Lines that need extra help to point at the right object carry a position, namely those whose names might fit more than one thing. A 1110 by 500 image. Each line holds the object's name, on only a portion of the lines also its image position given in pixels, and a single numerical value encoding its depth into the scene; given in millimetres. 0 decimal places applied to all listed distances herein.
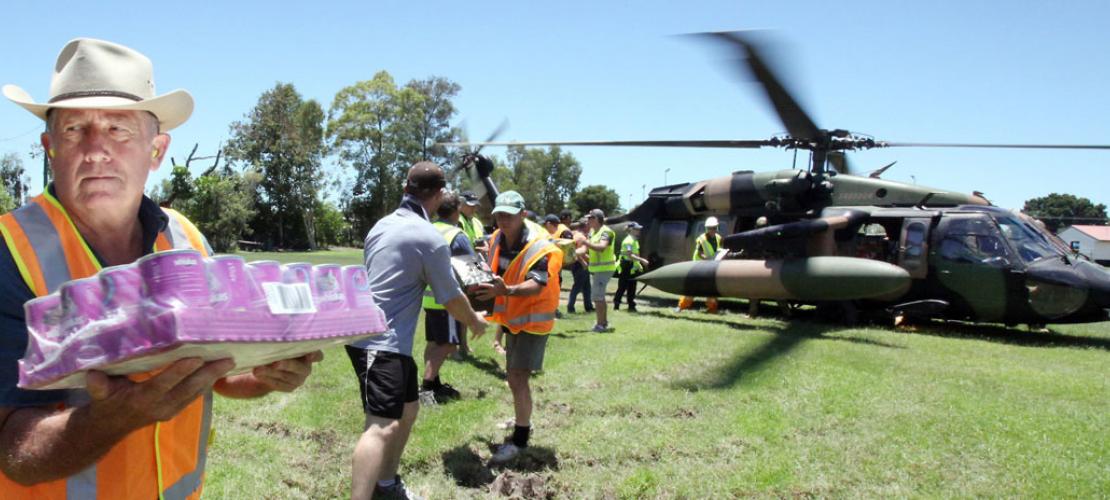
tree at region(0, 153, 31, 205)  38344
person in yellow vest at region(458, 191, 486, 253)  8312
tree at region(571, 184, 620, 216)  73062
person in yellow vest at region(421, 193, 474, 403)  6043
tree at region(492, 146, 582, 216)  66188
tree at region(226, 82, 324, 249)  50281
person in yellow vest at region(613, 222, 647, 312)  12539
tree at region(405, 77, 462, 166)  48969
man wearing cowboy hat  1360
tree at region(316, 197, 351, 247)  55062
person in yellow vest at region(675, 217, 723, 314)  12312
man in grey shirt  3553
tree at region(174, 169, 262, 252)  42844
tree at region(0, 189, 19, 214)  24922
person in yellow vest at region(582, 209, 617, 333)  10984
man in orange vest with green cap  4801
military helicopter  9586
